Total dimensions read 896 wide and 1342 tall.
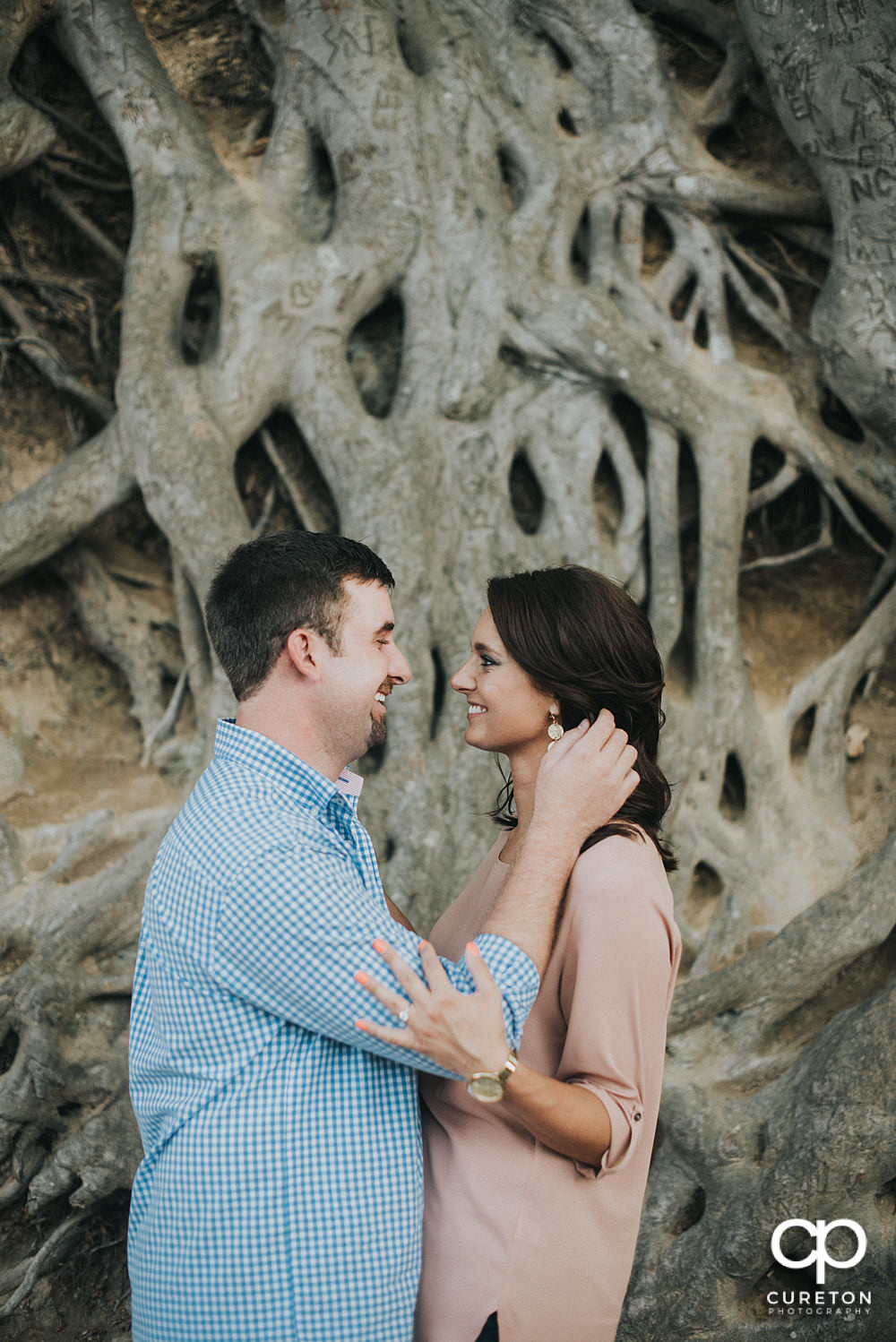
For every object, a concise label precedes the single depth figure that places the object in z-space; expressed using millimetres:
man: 1478
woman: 1560
